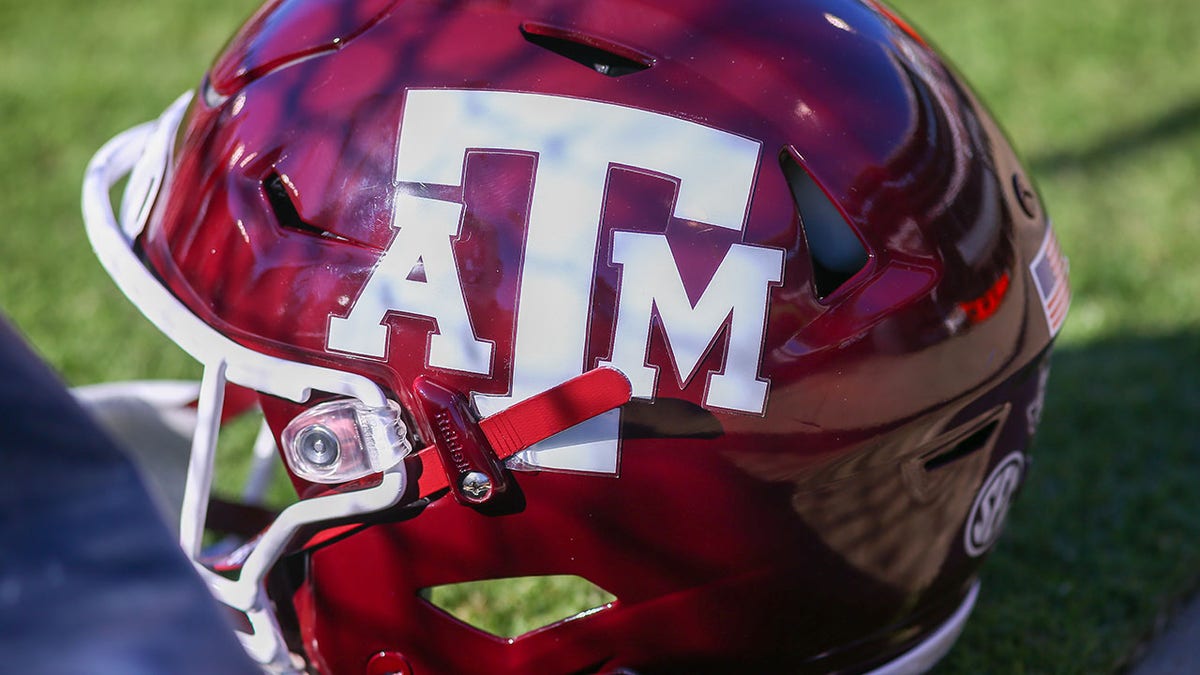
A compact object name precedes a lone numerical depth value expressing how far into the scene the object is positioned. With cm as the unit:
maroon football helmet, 99
